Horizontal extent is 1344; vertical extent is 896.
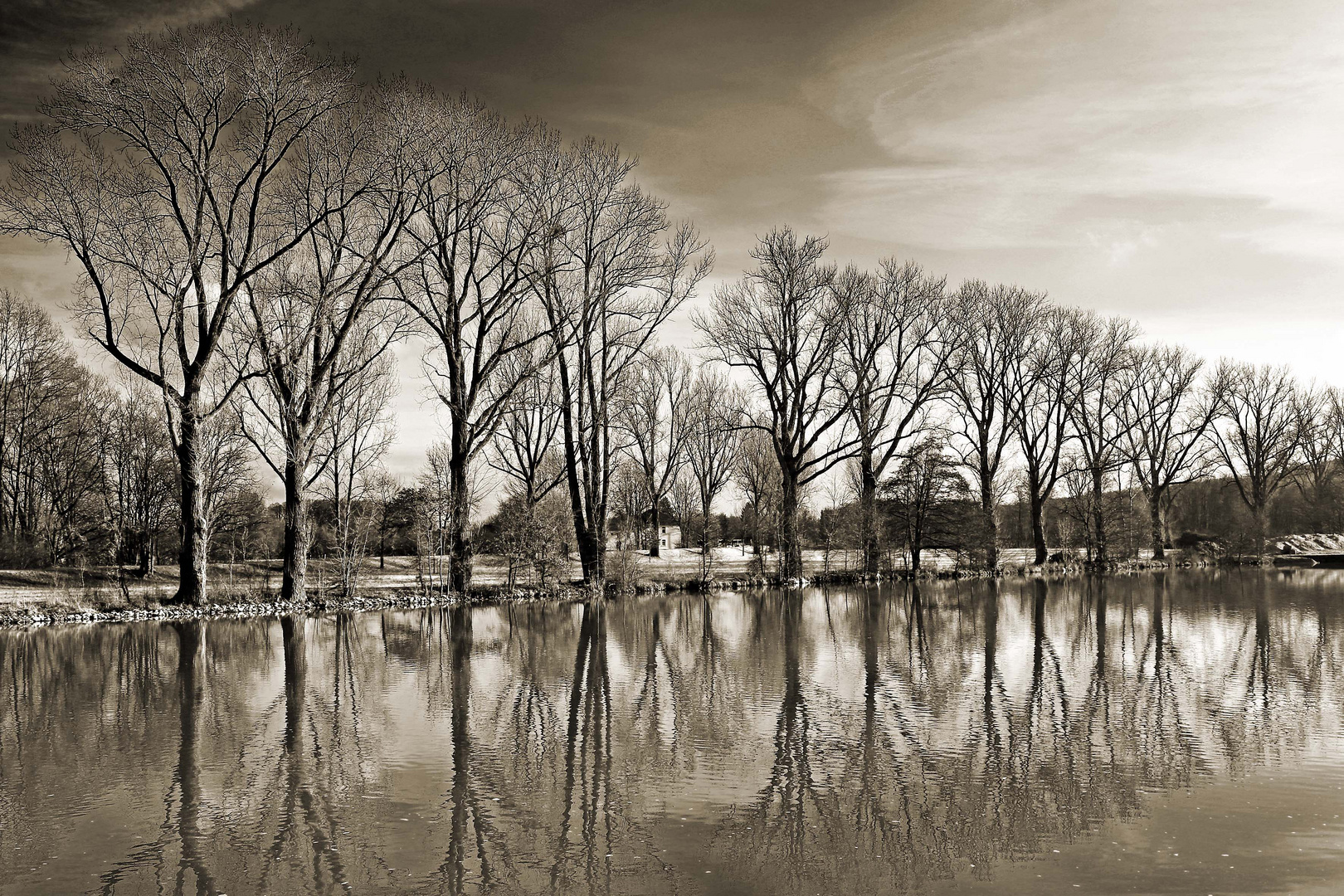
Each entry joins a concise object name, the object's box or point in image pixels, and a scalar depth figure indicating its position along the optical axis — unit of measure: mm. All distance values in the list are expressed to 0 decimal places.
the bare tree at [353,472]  27203
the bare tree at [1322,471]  60844
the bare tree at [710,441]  46906
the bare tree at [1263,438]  55906
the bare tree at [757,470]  56956
